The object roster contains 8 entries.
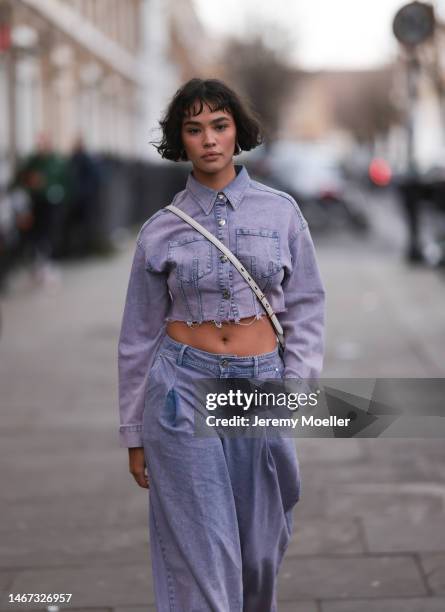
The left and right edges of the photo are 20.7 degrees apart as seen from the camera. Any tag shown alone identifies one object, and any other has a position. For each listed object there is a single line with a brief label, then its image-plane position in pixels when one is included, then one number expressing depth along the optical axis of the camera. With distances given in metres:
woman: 3.12
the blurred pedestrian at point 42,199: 14.83
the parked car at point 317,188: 25.11
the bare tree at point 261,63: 56.22
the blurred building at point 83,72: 17.47
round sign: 14.16
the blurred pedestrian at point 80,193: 17.47
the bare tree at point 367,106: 79.94
